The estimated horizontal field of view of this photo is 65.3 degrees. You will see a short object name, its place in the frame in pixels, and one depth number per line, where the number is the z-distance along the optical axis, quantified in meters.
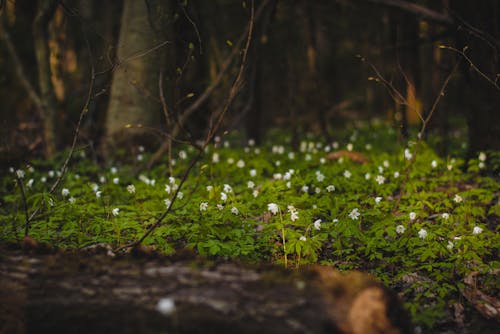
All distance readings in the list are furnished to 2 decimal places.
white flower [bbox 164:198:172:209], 4.00
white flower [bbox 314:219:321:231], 3.44
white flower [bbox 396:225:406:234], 3.51
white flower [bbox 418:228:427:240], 3.37
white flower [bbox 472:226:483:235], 3.38
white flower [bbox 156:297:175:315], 1.68
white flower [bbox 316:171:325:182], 4.71
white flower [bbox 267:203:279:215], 3.49
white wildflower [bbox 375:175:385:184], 4.65
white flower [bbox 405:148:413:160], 5.22
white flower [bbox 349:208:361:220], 3.61
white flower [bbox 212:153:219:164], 5.70
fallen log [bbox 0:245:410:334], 1.70
